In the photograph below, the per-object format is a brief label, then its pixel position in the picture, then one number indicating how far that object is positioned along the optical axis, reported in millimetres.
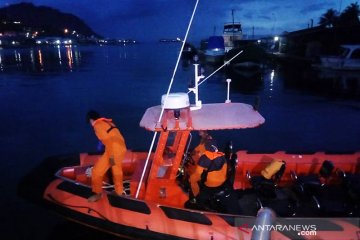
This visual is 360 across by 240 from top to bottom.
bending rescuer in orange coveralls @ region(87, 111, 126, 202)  4250
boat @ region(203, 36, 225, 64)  37262
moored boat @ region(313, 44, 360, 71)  28469
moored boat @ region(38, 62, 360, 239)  4012
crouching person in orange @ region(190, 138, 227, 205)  4055
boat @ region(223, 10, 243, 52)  46906
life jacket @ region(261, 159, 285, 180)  4727
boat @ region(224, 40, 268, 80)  31656
